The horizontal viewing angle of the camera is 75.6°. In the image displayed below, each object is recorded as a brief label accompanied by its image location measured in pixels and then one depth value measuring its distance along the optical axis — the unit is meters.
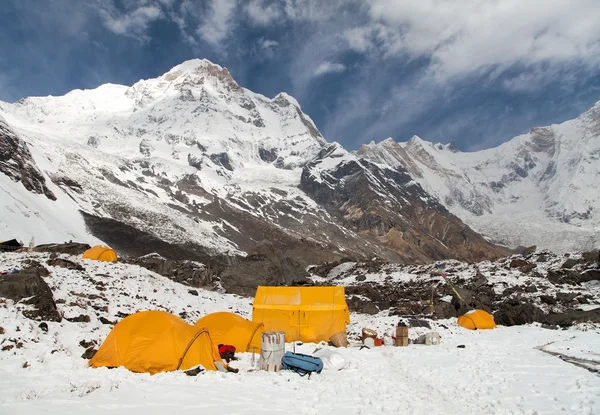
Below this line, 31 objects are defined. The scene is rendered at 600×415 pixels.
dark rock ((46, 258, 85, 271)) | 24.88
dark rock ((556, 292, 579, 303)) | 26.73
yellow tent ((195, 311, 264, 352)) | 15.55
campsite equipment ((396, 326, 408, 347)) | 18.61
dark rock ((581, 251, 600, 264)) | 35.19
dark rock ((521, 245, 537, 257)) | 57.15
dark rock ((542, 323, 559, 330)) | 20.69
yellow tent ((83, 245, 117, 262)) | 34.34
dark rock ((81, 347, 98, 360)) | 12.01
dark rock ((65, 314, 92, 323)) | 15.29
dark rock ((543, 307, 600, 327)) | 21.17
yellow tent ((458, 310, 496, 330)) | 23.08
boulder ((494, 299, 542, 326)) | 23.73
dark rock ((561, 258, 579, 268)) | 35.74
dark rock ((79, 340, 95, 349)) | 13.18
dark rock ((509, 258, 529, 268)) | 41.66
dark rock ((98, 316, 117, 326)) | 16.44
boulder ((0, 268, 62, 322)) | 14.16
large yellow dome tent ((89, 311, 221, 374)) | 11.27
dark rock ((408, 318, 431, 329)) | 23.31
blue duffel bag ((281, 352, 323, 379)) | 12.20
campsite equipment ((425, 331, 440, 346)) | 18.89
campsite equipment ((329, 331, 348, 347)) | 18.41
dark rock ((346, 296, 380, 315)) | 30.44
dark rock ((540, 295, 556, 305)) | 26.72
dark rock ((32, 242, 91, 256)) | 34.50
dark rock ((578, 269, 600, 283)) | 30.48
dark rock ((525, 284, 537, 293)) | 30.27
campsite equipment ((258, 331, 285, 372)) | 12.41
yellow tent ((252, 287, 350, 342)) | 19.62
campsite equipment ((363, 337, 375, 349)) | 18.34
